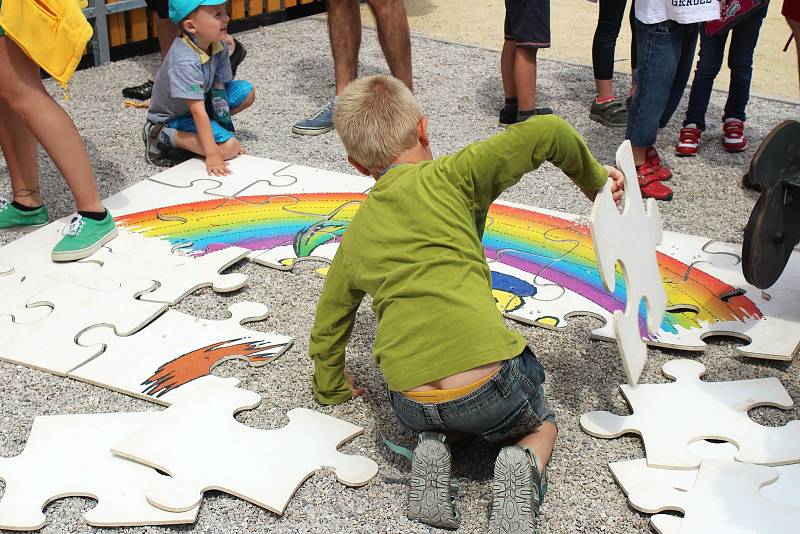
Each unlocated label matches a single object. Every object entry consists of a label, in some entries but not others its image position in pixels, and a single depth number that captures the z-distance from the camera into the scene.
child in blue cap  4.40
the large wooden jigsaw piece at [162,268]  3.44
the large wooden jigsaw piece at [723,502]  2.27
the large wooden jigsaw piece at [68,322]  3.03
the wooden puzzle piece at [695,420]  2.57
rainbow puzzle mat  3.26
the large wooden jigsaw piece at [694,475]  2.38
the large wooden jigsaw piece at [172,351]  2.91
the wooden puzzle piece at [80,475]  2.36
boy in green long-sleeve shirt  2.30
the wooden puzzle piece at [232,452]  2.42
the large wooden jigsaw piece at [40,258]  3.55
